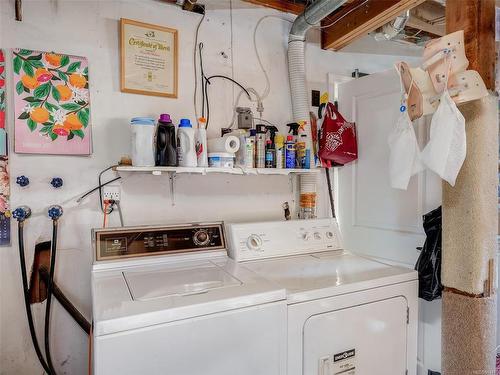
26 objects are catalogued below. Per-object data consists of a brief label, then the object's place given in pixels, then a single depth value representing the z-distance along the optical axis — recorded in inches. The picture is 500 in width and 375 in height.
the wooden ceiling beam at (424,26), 90.5
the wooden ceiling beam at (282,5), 89.1
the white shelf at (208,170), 65.2
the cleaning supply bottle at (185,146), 69.7
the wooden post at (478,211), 55.9
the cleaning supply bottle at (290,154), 84.0
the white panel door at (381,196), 74.8
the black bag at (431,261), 66.4
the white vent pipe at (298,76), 88.9
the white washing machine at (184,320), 40.5
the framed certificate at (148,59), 73.5
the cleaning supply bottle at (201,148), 71.3
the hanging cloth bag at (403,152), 62.2
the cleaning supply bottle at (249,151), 77.0
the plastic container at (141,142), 66.2
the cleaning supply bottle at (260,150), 80.2
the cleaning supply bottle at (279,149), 82.3
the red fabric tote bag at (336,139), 92.1
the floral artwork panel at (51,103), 65.0
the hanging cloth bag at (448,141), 55.1
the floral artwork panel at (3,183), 63.9
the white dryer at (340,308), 52.8
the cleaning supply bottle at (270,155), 81.6
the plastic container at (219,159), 72.9
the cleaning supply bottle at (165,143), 67.9
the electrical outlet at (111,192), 71.7
